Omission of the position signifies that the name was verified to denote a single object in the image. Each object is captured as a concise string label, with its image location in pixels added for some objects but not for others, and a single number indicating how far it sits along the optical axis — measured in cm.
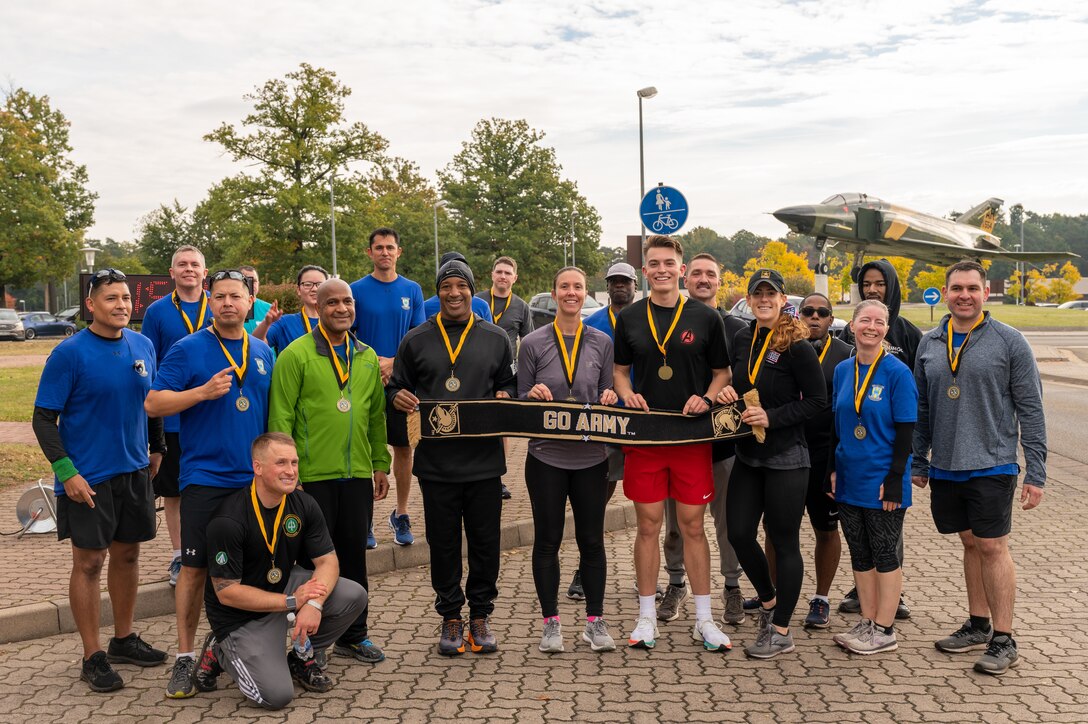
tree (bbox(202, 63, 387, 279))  4194
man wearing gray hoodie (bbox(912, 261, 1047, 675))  533
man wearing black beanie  559
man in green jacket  544
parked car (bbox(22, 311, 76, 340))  5229
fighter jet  3762
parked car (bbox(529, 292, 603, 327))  3108
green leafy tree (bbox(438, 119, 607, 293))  5681
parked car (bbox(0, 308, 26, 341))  4925
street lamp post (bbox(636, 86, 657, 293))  2297
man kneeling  489
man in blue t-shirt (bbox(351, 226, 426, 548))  744
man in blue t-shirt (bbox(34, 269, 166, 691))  507
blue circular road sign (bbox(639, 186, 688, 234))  1380
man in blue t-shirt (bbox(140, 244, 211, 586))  645
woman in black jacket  544
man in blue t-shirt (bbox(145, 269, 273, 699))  516
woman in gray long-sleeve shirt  562
